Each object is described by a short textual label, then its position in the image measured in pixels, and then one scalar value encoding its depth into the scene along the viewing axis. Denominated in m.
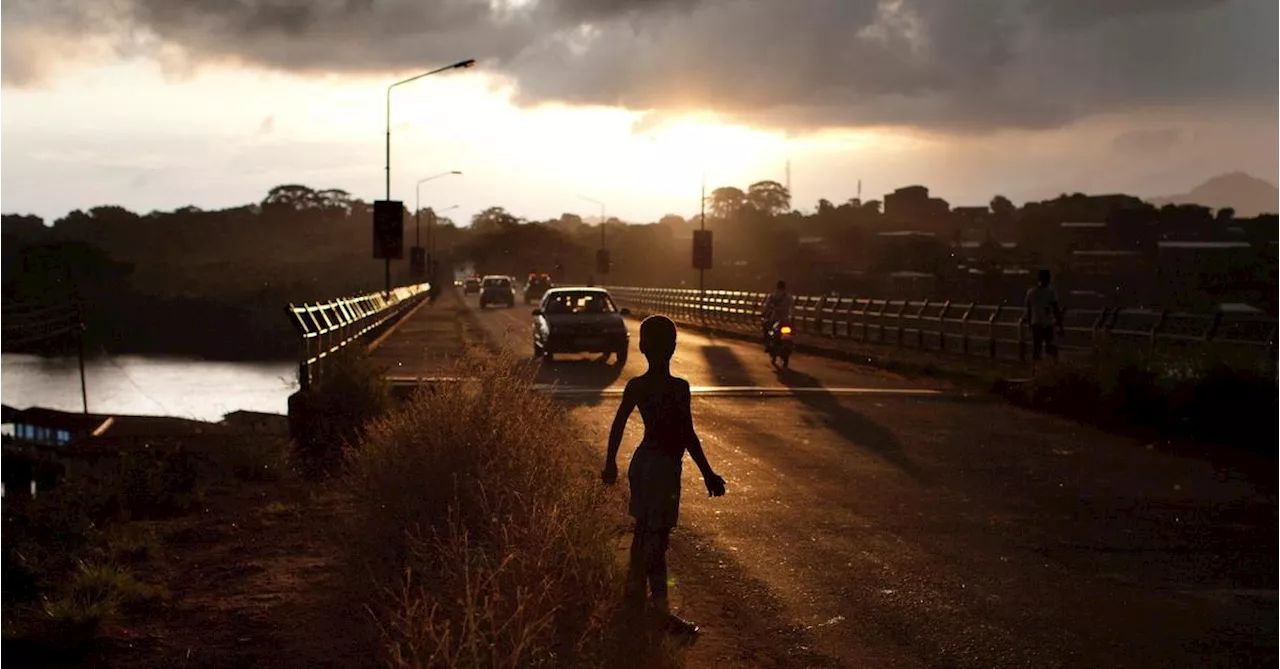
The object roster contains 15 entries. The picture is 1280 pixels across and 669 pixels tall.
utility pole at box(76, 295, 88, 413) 35.15
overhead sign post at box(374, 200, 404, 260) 41.53
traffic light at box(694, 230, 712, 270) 54.88
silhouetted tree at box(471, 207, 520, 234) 184.12
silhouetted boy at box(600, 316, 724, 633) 6.39
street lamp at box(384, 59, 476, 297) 38.62
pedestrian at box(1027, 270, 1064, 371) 23.22
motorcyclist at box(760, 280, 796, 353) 28.08
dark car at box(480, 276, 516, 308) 75.06
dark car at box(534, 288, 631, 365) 29.00
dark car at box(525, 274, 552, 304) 85.31
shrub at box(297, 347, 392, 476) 14.48
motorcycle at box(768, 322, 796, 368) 28.09
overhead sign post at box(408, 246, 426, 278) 109.62
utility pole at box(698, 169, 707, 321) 55.99
